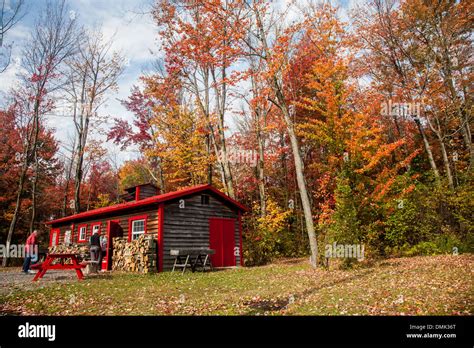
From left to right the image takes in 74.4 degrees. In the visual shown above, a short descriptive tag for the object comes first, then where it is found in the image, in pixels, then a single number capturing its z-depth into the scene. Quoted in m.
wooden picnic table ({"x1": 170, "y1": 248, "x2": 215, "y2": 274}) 15.12
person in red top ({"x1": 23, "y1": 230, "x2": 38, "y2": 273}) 13.93
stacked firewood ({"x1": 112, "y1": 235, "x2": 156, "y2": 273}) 14.90
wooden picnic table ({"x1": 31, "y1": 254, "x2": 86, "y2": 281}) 11.09
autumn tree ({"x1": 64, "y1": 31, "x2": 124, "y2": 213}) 28.34
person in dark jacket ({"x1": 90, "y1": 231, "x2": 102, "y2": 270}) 14.99
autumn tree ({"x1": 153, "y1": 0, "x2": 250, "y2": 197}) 16.77
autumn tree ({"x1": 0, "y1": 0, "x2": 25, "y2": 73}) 8.93
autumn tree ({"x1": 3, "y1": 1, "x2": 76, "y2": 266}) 23.59
